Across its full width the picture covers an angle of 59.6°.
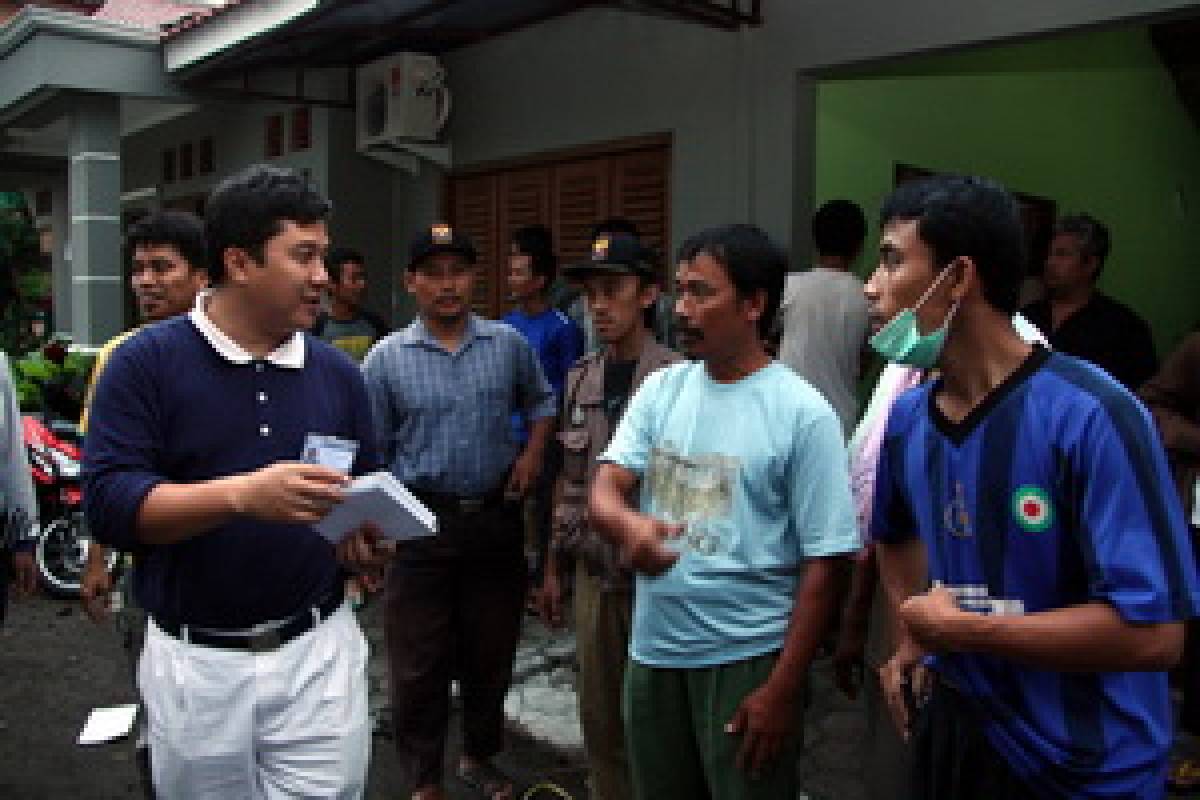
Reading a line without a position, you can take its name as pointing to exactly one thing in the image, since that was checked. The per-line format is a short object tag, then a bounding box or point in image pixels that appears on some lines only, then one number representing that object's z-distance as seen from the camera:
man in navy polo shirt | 2.14
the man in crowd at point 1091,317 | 4.30
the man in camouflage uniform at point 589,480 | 3.11
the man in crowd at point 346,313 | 5.85
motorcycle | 6.80
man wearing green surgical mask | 1.55
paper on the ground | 4.44
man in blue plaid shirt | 3.73
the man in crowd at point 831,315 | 4.82
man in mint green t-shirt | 2.31
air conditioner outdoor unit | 8.29
